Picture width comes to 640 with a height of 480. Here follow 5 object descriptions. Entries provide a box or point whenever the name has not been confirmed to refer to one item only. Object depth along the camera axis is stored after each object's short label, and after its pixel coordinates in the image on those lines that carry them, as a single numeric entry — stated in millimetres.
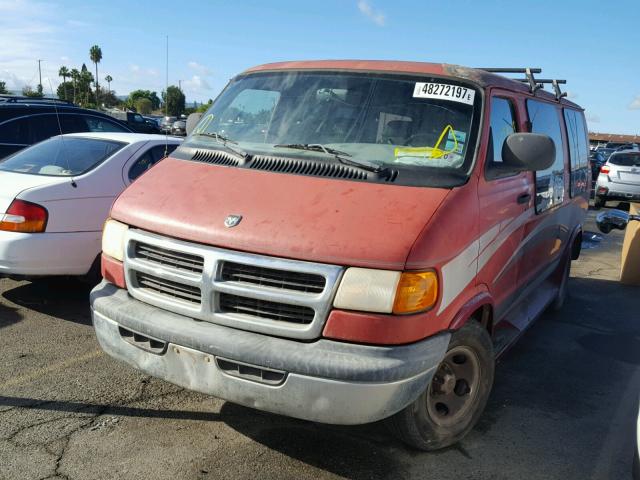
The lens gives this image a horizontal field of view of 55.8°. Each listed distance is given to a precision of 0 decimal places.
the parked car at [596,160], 24086
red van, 2855
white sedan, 5082
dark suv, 8078
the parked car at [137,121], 21234
